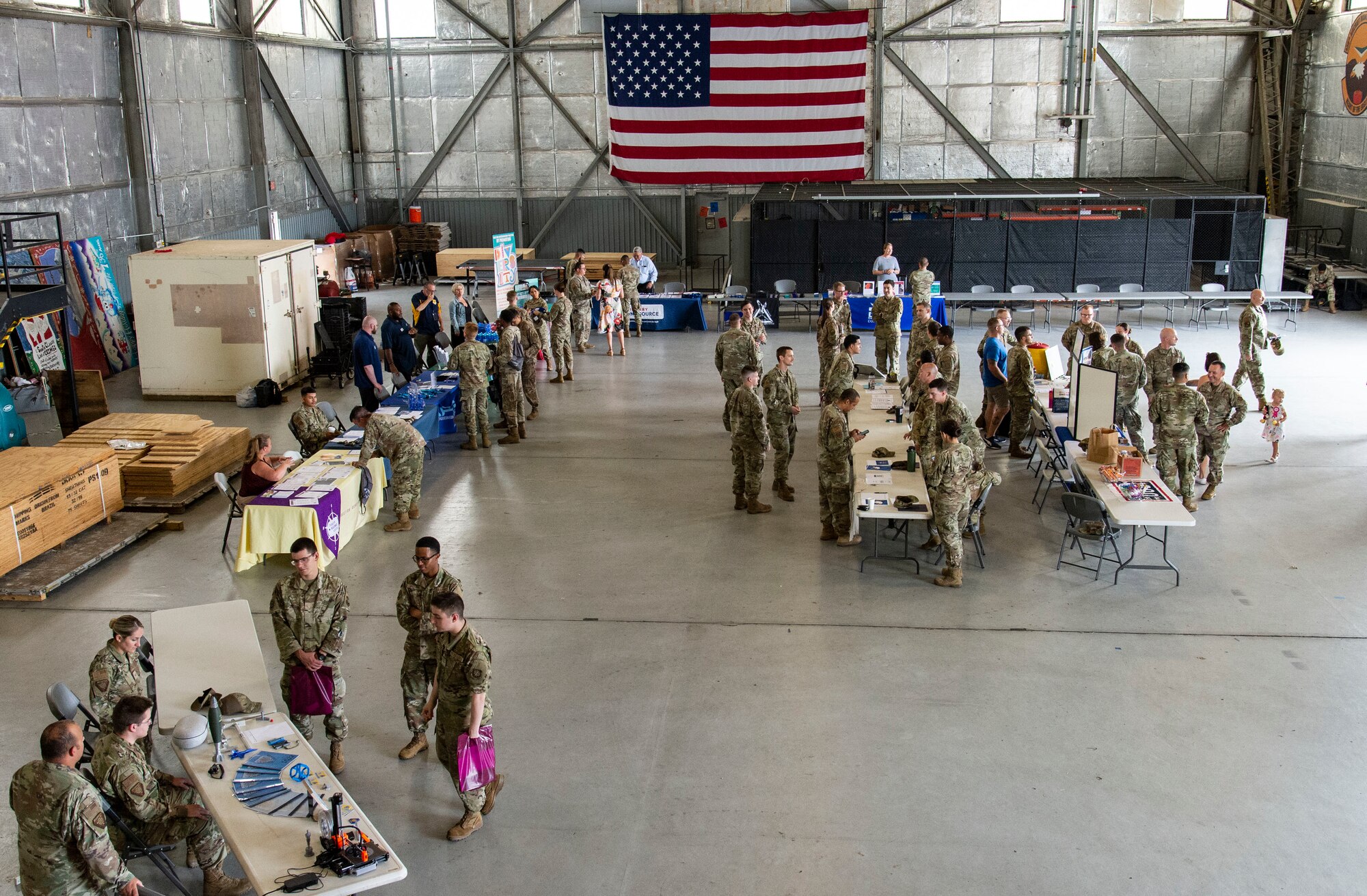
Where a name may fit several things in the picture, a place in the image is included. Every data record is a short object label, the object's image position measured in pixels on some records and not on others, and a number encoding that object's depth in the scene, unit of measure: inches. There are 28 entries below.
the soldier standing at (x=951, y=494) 378.9
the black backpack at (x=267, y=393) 640.4
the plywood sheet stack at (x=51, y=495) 404.8
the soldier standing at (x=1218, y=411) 451.5
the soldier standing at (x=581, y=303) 773.9
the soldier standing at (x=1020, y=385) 509.7
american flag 936.9
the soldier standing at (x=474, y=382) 530.6
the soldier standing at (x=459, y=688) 248.5
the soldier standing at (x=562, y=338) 678.5
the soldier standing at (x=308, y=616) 274.1
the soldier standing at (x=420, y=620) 274.8
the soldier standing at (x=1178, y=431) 432.8
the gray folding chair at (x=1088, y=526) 382.3
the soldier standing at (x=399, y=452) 441.1
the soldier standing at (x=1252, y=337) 525.0
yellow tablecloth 403.5
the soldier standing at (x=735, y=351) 539.8
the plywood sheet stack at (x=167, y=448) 482.6
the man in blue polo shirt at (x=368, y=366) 555.2
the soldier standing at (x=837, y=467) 412.8
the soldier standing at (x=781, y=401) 470.3
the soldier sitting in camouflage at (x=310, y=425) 470.9
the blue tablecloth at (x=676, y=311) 848.9
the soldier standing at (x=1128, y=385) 485.7
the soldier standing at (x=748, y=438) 445.1
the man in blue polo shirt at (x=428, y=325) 651.5
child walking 506.0
